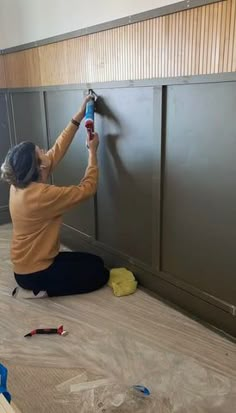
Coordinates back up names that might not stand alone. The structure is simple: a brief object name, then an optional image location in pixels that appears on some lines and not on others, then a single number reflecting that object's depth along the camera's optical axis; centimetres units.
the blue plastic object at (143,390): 141
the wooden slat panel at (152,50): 139
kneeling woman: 187
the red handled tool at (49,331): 178
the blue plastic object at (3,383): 88
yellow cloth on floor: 210
